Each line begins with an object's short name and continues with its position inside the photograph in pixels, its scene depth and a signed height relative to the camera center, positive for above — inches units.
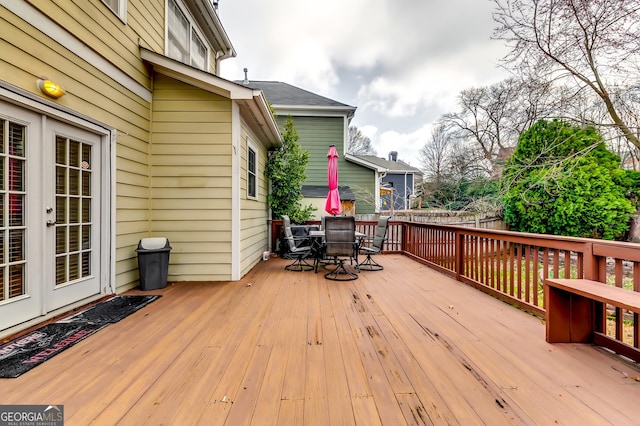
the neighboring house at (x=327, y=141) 400.5 +105.2
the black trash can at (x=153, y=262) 146.5 -26.0
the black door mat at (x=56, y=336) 75.0 -40.4
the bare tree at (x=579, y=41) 168.1 +112.1
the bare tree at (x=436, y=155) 695.7 +158.8
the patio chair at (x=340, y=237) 179.0 -15.2
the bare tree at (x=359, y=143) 943.7 +243.9
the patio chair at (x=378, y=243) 202.4 -22.1
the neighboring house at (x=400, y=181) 778.2 +95.3
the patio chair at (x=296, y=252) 202.9 -29.0
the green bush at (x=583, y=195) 273.9 +19.9
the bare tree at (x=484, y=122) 535.2 +192.2
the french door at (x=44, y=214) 92.7 -0.5
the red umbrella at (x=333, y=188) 224.5 +20.4
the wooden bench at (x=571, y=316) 88.7 -32.8
